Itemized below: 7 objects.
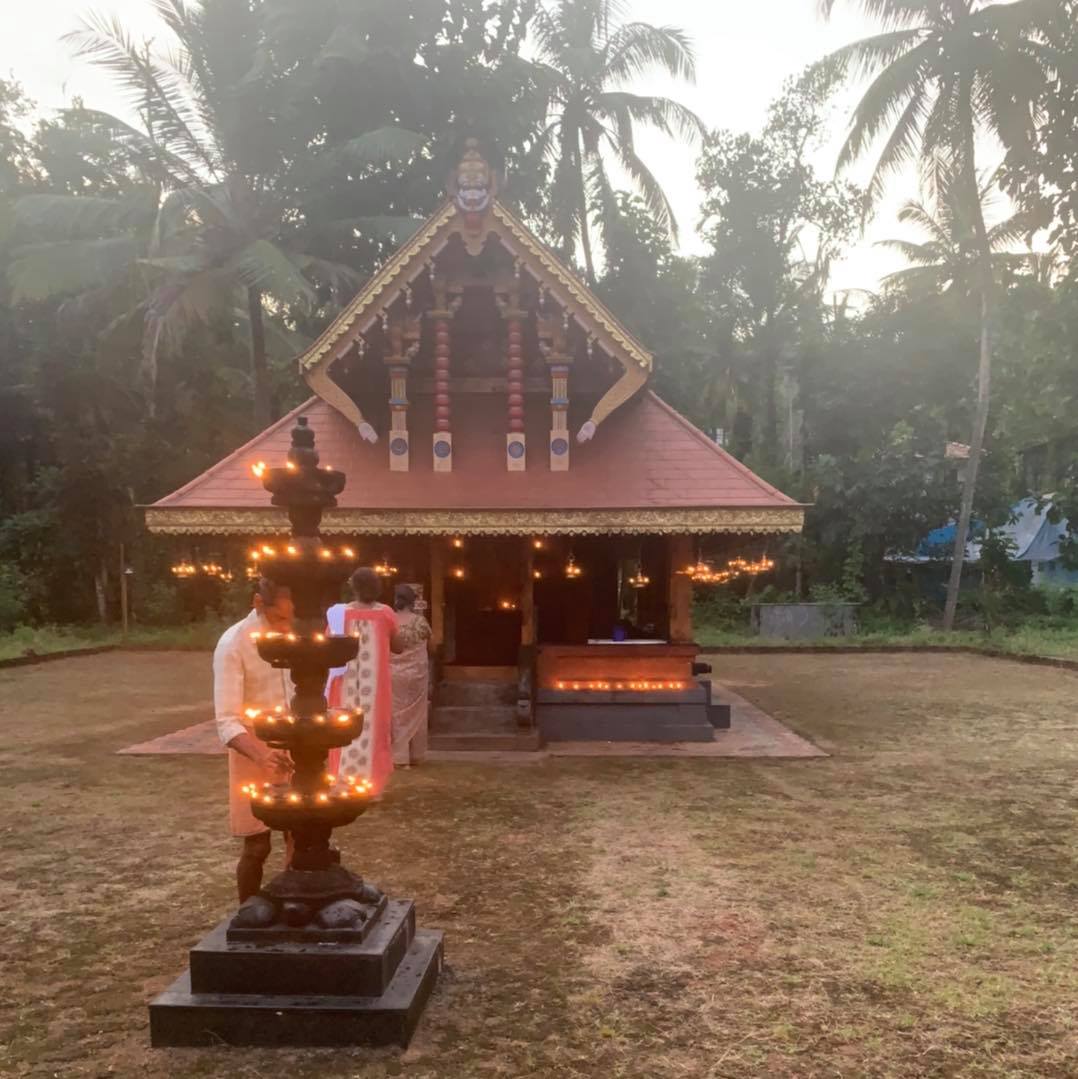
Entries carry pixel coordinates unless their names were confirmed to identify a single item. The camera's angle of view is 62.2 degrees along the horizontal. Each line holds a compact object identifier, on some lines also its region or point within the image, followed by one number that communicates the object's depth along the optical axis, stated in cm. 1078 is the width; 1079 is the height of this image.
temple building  994
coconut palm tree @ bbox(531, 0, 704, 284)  2275
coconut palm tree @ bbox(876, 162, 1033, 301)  2275
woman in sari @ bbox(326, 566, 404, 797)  738
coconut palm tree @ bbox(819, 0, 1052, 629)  1852
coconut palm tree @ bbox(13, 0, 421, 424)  1762
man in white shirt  432
